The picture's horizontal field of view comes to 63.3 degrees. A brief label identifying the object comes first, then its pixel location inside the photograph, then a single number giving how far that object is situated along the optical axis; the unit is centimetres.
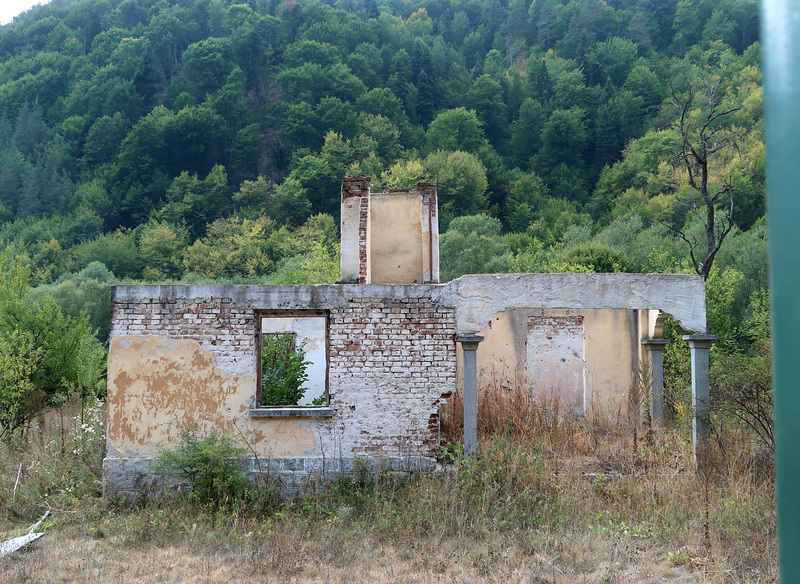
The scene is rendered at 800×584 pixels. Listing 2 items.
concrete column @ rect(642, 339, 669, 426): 1148
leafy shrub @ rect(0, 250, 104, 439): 1327
